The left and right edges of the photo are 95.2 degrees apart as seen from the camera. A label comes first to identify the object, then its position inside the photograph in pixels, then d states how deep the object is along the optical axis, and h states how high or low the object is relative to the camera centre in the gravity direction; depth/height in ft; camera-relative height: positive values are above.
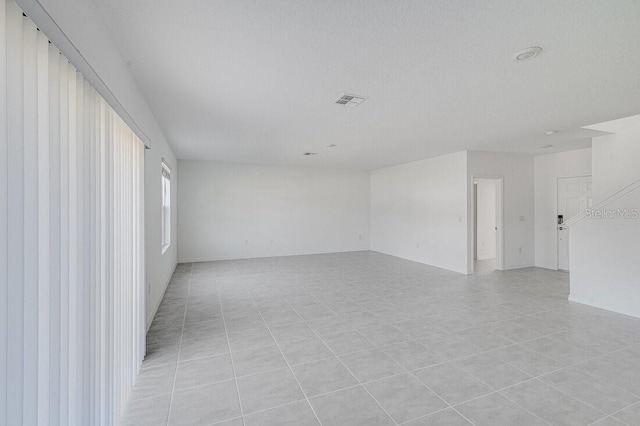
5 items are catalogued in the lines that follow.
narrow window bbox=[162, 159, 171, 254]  17.73 +0.49
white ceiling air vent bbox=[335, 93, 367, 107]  10.05 +4.05
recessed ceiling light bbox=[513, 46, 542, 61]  7.01 +3.93
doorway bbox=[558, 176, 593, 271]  19.31 +0.73
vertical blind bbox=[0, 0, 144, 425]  3.14 -0.35
